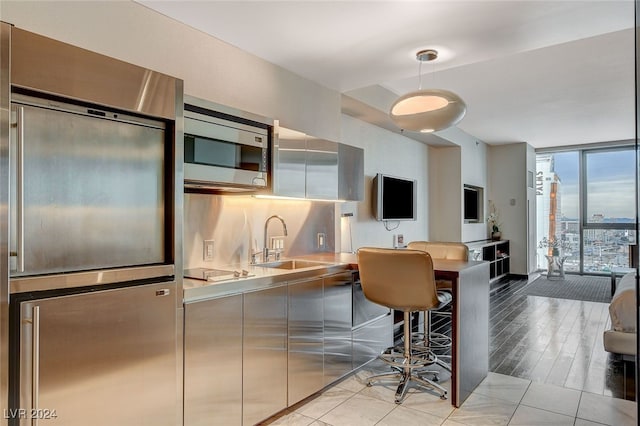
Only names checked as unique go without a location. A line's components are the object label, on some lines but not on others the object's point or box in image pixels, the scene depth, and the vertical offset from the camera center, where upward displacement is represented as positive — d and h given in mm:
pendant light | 2514 +674
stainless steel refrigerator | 1365 -97
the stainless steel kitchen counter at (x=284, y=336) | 2002 -747
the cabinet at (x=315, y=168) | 2735 +361
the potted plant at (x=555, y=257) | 8086 -886
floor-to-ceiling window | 8180 +123
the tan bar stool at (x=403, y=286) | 2535 -480
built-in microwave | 2135 +373
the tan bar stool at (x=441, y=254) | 3387 -350
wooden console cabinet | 6867 -767
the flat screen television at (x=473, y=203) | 7262 +203
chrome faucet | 3027 -155
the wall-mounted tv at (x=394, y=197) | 4930 +223
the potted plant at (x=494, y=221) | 8445 -151
